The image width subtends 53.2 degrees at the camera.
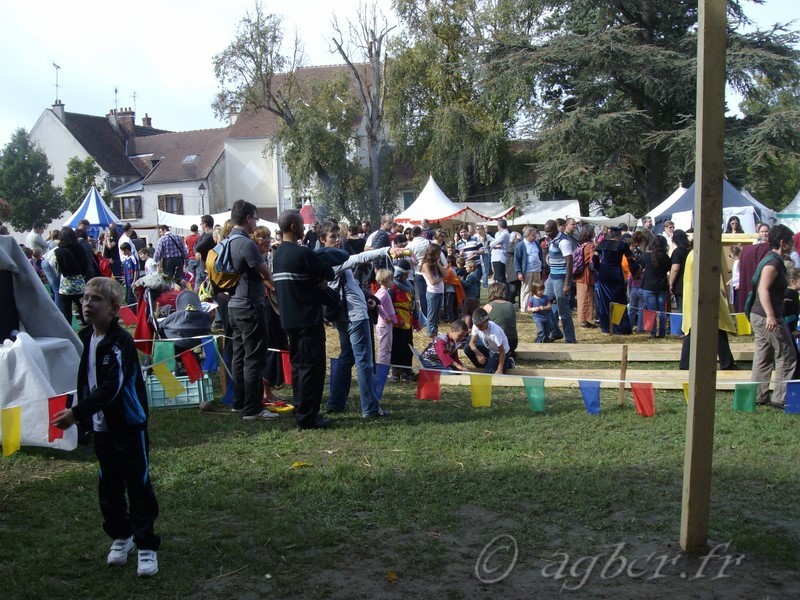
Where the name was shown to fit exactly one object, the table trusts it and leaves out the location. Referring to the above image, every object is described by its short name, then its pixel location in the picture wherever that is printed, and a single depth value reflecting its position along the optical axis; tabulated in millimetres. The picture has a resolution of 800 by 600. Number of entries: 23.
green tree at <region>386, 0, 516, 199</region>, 38312
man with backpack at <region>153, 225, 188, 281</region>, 17375
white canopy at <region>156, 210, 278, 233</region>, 34656
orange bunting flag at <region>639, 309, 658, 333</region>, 13492
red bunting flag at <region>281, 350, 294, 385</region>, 8609
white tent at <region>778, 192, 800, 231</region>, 26906
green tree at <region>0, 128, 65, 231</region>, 51656
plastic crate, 8516
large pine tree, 34438
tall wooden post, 4184
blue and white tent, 25641
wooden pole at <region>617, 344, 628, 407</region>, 8257
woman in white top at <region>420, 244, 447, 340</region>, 11570
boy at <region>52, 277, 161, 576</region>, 4242
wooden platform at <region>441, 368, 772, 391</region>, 9414
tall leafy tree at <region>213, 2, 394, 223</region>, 39969
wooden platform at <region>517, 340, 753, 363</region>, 11547
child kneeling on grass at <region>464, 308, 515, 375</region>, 9919
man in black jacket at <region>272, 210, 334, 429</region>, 7176
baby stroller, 9047
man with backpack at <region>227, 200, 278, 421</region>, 7535
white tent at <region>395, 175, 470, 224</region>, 25609
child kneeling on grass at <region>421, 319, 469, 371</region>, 10141
